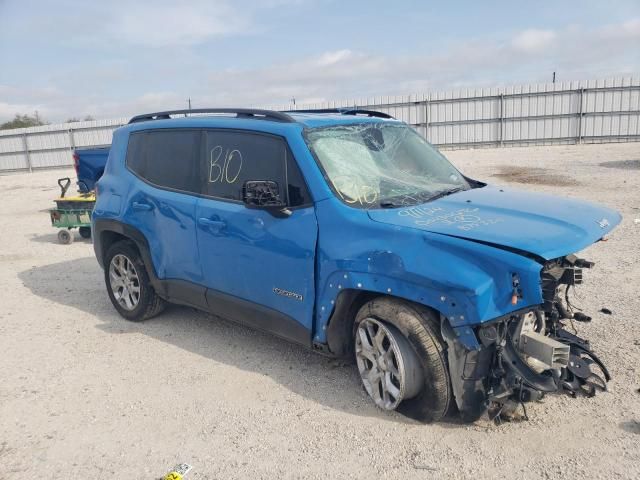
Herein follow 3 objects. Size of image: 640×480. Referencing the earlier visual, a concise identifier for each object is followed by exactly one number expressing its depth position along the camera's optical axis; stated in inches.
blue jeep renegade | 123.1
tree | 1996.8
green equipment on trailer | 385.7
